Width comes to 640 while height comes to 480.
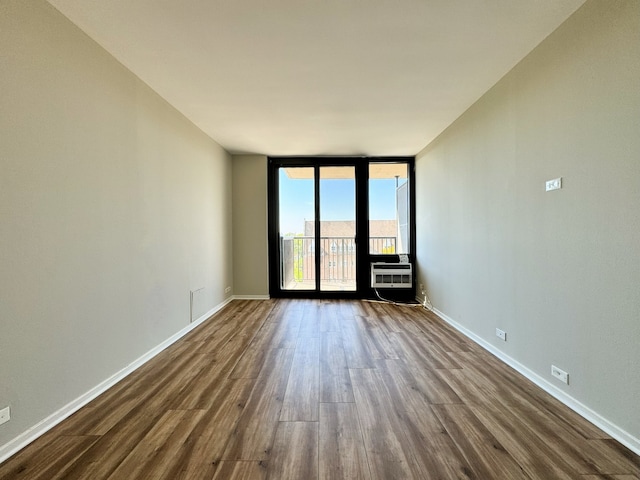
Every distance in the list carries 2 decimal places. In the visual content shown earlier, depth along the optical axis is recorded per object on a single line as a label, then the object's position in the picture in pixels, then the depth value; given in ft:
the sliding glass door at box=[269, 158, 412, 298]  17.42
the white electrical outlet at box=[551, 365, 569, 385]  6.30
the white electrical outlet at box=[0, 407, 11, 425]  4.78
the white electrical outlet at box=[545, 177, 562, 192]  6.50
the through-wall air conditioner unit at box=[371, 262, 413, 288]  16.35
